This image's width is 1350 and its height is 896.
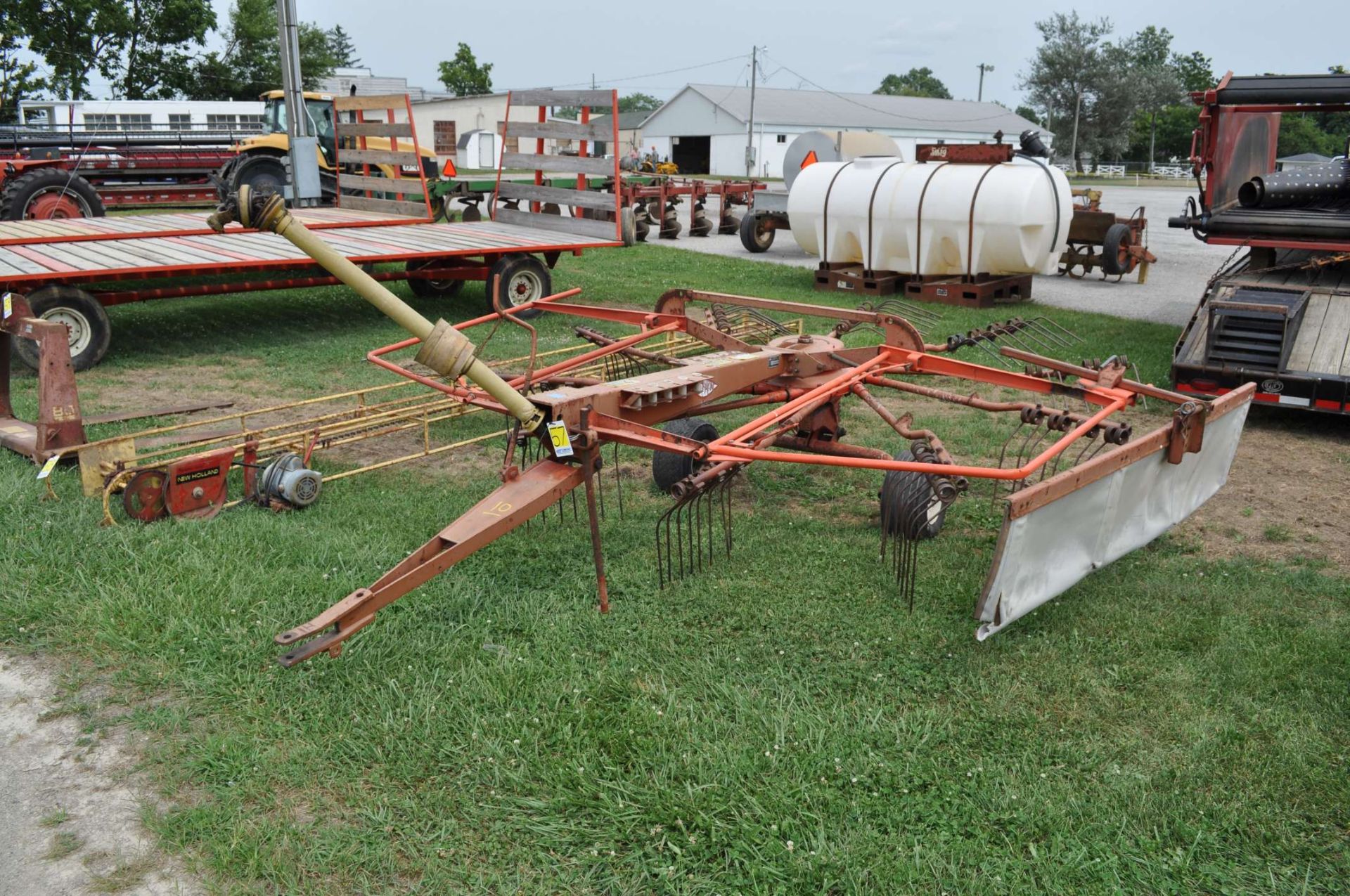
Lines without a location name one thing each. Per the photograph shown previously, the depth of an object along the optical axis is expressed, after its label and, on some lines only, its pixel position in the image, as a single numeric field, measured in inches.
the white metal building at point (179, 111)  1353.3
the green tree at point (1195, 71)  2659.9
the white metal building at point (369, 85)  2022.6
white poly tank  433.1
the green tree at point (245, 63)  1637.6
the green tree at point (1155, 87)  2394.2
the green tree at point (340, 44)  3629.7
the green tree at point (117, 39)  1425.9
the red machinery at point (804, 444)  142.0
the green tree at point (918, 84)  4173.2
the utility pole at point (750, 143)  1934.1
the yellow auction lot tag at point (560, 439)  154.1
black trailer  277.6
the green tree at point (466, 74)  2372.0
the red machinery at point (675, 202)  743.1
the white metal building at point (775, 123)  2118.6
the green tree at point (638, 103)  5093.5
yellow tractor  693.3
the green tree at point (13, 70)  1357.0
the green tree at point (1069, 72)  2502.5
